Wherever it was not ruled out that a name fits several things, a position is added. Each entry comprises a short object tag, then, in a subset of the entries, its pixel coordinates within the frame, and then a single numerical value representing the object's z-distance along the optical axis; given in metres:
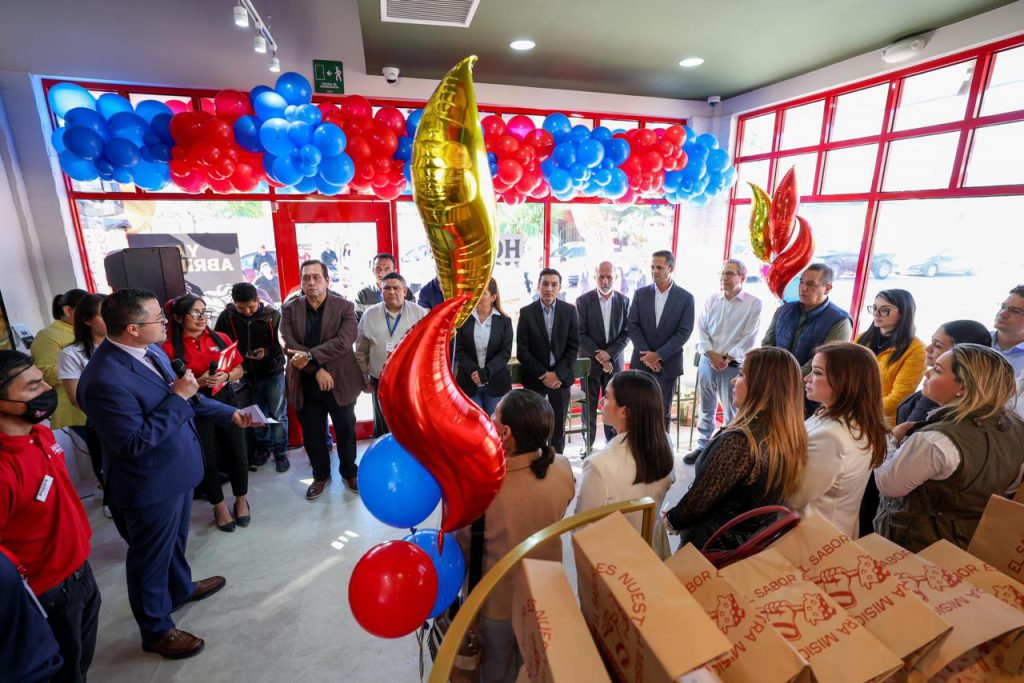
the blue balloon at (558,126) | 3.74
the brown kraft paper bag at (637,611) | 0.59
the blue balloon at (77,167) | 2.86
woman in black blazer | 3.23
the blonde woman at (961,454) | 1.41
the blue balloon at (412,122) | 3.28
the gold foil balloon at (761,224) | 3.75
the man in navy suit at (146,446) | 1.69
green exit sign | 3.68
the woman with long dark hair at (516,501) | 1.34
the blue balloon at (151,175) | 2.98
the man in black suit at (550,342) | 3.43
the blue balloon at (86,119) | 2.81
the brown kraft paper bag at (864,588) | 0.68
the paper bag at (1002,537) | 0.91
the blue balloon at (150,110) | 2.97
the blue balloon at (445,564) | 1.25
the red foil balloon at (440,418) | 0.89
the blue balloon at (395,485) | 1.23
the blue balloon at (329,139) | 2.99
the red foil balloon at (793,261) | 3.59
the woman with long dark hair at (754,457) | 1.42
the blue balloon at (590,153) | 3.65
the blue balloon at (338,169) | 3.10
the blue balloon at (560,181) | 3.76
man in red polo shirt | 1.31
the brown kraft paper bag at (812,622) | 0.63
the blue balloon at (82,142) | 2.77
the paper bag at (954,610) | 0.71
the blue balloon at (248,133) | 2.96
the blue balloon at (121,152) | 2.83
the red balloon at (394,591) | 1.13
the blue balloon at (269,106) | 2.99
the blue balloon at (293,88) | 3.08
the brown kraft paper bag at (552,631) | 0.65
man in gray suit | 3.71
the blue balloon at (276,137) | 2.89
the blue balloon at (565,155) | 3.67
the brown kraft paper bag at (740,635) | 0.62
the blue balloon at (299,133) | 2.93
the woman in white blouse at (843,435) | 1.50
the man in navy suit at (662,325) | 3.60
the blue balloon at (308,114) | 3.00
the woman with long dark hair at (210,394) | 2.67
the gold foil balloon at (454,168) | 0.87
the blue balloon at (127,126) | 2.84
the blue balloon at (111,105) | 2.90
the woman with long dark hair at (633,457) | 1.47
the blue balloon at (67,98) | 2.91
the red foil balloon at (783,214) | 3.62
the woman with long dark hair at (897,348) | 2.50
